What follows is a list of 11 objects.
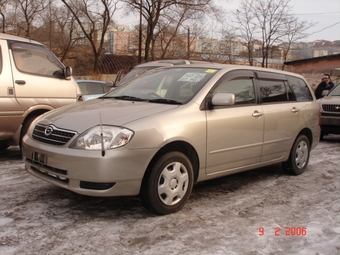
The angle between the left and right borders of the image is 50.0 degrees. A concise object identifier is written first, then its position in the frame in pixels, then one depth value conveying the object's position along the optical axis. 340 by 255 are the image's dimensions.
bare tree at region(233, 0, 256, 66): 25.37
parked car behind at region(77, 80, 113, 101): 10.85
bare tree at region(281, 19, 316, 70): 24.75
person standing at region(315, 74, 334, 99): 11.27
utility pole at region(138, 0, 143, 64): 26.68
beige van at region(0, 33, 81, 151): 5.57
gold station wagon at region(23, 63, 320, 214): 3.33
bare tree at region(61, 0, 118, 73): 32.31
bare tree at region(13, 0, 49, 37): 33.03
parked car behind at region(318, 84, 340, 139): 9.04
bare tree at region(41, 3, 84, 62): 34.88
